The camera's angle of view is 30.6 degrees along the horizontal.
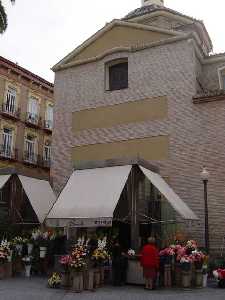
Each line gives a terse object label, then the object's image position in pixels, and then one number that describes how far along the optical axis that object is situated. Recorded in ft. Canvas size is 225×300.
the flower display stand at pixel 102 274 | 46.35
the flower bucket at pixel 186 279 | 44.52
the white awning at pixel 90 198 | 48.14
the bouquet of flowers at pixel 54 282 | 44.60
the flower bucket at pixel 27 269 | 54.13
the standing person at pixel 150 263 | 43.60
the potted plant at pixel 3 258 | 52.41
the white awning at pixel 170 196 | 52.85
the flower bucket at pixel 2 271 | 52.30
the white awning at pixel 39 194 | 63.31
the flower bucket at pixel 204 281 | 46.02
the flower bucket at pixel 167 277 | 45.91
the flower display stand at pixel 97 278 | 44.89
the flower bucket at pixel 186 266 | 44.70
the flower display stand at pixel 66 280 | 44.78
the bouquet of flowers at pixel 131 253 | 47.83
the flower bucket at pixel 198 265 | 45.78
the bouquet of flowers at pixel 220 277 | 44.80
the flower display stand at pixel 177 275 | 45.70
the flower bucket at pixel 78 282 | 42.55
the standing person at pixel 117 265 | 46.09
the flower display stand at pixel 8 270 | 53.42
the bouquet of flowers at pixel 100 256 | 45.24
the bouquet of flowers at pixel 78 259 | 42.88
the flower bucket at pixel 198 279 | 45.50
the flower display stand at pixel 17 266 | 55.45
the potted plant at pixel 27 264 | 54.03
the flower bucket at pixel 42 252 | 54.90
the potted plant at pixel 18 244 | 55.52
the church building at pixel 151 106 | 64.03
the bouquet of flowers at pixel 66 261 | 43.57
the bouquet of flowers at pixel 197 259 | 45.65
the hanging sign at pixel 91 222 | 46.88
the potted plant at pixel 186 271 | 44.57
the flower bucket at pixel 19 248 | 55.52
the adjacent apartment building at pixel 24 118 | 114.52
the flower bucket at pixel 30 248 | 56.13
